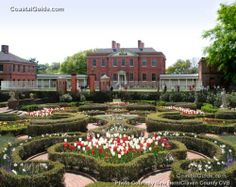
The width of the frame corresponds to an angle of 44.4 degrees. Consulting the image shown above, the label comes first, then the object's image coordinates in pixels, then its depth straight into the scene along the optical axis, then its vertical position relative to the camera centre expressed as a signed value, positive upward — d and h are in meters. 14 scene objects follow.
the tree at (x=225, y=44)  33.00 +4.68
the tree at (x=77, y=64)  78.19 +5.84
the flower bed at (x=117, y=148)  9.18 -2.18
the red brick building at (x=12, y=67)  49.66 +3.47
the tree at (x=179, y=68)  82.81 +4.82
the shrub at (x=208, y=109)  21.89 -1.92
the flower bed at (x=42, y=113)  19.24 -1.91
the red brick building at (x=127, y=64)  58.09 +4.22
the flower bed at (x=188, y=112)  20.57 -1.98
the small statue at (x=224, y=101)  23.56 -1.37
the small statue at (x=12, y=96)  27.85 -0.95
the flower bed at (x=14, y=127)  15.24 -2.25
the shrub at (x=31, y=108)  26.15 -1.99
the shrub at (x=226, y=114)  18.61 -1.94
